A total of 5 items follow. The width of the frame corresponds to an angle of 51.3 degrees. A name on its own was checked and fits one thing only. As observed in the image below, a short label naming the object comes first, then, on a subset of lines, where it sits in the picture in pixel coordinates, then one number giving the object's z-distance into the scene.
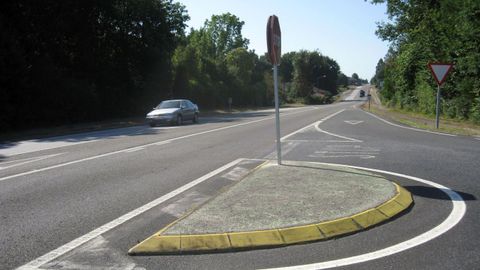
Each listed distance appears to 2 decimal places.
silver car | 26.45
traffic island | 5.13
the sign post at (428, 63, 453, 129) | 20.34
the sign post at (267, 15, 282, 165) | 9.08
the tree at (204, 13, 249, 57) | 103.69
